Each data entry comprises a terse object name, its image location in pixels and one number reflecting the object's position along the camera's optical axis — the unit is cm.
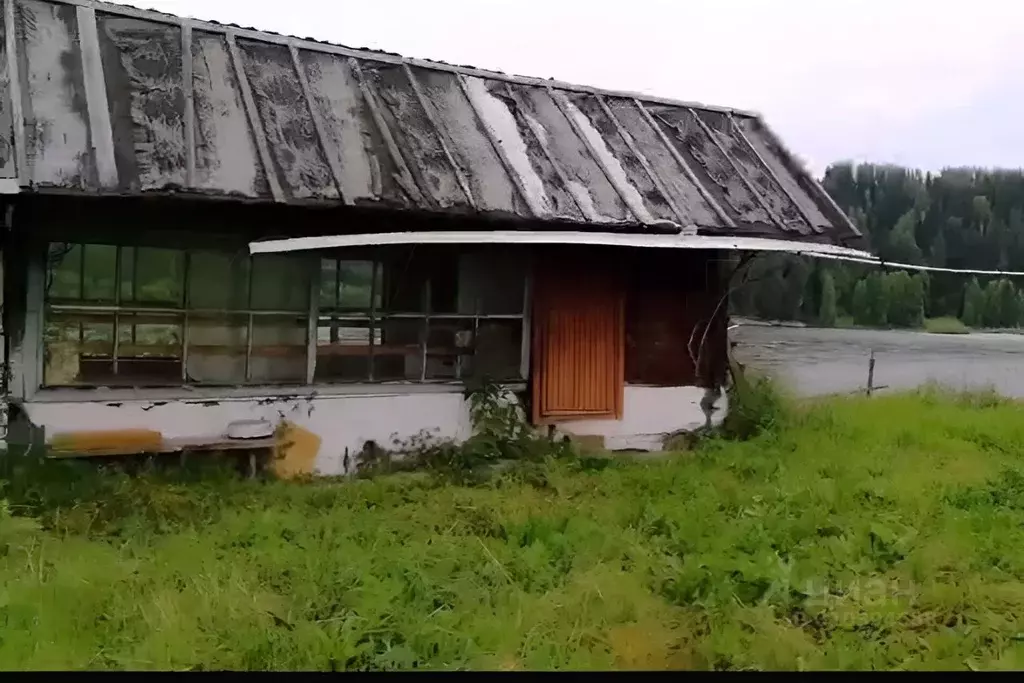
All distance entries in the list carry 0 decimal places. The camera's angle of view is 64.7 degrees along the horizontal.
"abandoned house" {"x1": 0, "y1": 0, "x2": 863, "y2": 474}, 577
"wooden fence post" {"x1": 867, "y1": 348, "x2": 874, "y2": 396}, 970
